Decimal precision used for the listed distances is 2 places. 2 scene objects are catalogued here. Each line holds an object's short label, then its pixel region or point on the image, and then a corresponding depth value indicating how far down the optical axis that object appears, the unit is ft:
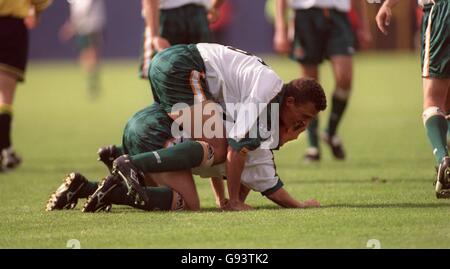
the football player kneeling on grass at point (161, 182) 45.37
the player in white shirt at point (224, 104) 44.86
